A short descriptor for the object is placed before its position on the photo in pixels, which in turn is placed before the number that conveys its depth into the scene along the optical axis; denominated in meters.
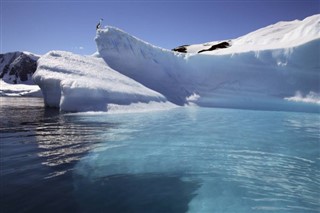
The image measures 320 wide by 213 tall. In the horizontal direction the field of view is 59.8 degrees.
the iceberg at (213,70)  15.77
